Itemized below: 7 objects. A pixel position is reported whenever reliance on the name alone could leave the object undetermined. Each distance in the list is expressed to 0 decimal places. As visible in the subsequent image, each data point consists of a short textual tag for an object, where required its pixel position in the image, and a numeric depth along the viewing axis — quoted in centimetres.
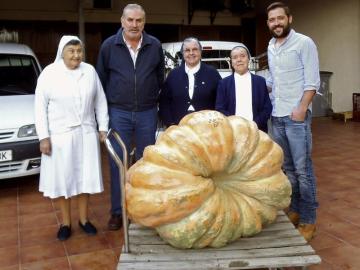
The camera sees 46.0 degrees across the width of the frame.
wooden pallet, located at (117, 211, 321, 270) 230
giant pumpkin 237
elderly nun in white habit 351
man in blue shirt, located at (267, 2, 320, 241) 328
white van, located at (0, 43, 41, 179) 493
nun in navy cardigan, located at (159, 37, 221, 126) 382
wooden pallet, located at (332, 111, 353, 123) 1005
